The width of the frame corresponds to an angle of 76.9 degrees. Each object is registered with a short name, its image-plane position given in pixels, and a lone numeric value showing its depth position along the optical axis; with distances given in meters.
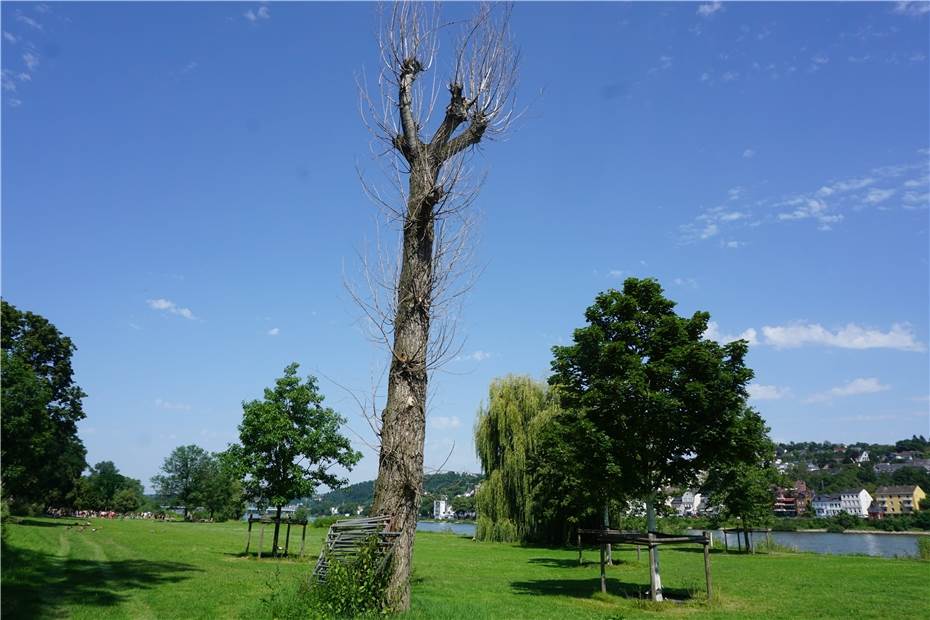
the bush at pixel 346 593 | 7.25
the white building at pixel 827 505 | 117.56
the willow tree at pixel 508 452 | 31.64
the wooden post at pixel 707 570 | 12.88
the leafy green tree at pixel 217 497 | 77.54
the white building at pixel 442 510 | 143.09
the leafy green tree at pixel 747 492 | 28.63
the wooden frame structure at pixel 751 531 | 31.95
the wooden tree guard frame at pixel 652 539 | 13.01
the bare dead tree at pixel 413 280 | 8.24
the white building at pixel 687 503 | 145.73
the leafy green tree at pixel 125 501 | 75.62
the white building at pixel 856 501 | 112.44
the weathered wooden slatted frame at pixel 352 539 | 8.00
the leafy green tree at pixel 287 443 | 19.53
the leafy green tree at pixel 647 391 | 13.45
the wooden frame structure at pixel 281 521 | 19.87
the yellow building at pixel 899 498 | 105.56
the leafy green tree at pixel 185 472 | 82.50
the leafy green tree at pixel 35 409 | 21.52
